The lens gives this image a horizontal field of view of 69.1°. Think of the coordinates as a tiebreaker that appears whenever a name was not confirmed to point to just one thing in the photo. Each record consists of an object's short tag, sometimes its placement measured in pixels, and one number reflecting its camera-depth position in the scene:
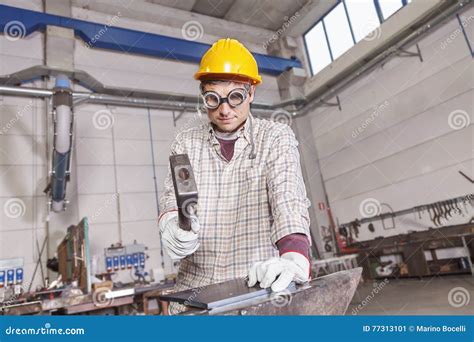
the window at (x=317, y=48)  6.86
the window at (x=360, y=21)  5.81
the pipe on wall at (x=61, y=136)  3.76
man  1.20
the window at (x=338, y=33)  6.24
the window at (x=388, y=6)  5.47
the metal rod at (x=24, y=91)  4.39
